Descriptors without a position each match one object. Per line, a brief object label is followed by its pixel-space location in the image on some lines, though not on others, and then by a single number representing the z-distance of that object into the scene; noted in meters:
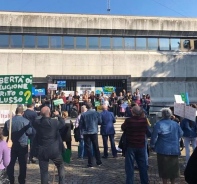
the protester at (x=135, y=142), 5.68
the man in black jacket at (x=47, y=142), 5.22
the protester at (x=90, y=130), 7.97
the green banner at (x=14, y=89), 6.35
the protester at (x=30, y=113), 8.15
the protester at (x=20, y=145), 5.91
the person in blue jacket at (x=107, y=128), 8.96
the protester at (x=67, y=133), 7.81
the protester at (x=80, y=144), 8.96
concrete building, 21.58
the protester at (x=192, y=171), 2.23
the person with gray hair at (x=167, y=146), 5.78
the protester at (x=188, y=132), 7.15
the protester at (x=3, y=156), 4.44
